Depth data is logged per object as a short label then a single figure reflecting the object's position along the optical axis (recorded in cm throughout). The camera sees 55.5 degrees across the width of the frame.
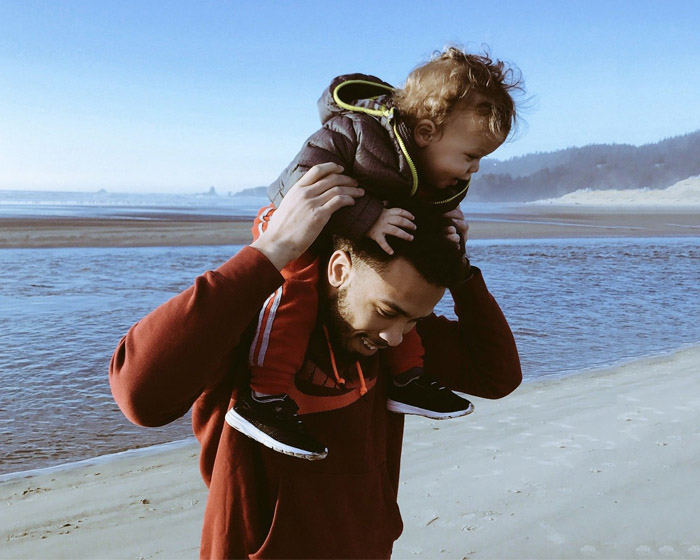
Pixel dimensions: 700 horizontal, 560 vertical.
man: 151
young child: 156
